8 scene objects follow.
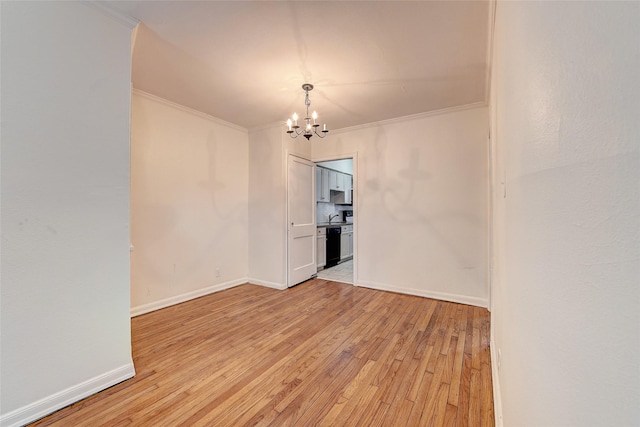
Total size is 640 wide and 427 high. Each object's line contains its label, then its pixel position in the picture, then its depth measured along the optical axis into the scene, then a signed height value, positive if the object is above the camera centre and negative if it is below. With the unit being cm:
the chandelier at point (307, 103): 283 +124
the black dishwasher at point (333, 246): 570 -74
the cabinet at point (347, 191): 694 +58
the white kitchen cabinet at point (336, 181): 634 +79
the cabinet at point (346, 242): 623 -71
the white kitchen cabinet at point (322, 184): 587 +64
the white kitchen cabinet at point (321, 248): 524 -72
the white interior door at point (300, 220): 419 -13
